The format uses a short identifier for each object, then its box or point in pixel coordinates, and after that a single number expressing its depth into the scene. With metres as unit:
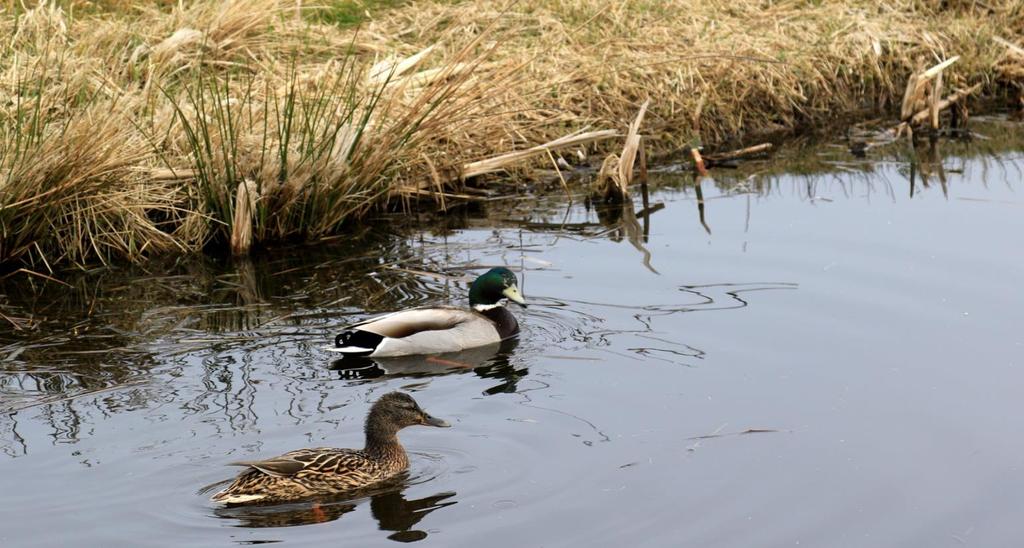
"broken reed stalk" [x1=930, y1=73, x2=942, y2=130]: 13.65
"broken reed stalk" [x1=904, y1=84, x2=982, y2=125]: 13.77
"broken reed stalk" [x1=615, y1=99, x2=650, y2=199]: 11.47
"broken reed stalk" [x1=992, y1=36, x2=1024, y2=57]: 14.85
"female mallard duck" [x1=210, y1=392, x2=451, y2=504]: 6.06
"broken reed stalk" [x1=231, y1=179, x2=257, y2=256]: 9.85
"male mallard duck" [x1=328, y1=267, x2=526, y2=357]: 8.19
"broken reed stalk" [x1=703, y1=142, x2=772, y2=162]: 12.66
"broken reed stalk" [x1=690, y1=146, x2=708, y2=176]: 12.31
